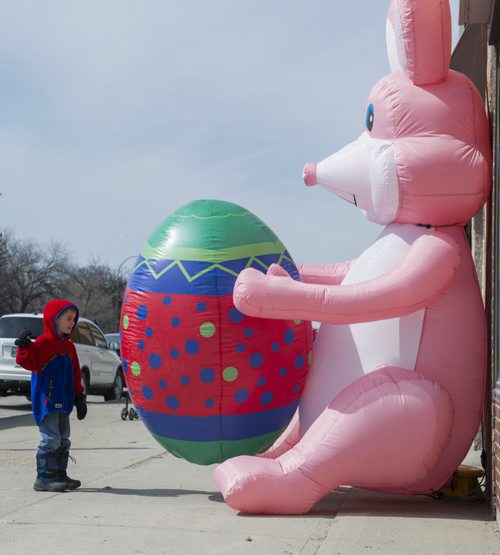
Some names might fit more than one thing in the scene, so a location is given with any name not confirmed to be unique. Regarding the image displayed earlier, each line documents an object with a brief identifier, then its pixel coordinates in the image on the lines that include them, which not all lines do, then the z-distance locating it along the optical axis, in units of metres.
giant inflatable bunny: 5.93
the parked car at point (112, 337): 31.61
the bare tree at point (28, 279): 71.75
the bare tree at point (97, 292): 81.25
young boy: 7.49
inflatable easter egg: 6.13
